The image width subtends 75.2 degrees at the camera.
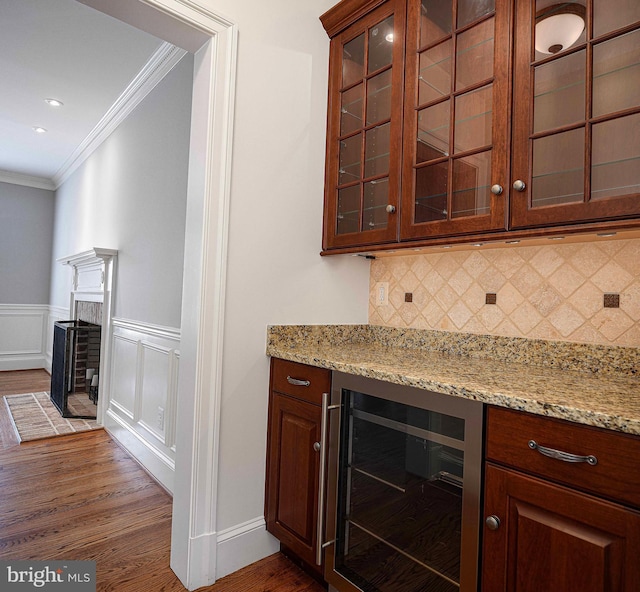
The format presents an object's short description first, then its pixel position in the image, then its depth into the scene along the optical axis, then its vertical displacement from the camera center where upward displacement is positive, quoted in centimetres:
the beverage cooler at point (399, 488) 112 -57
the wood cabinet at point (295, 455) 157 -61
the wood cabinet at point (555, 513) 85 -44
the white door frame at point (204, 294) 160 +2
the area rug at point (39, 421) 329 -109
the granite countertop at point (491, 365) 96 -20
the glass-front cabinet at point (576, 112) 115 +60
